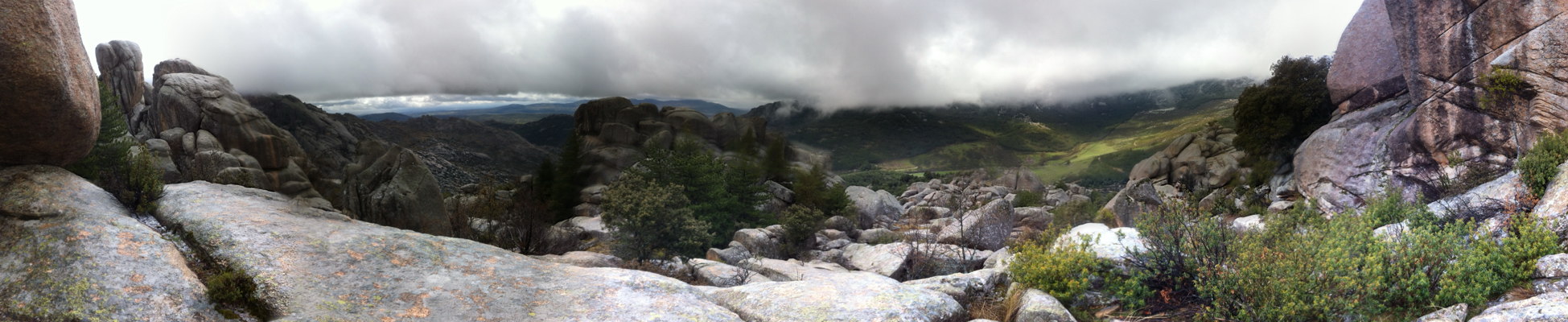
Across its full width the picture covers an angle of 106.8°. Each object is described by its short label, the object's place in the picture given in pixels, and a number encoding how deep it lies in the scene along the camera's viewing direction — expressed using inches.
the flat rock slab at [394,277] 314.5
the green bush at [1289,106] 1444.4
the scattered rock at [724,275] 623.5
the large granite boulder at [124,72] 2100.1
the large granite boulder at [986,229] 1026.1
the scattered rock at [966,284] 435.5
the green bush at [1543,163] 586.6
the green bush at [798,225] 1237.1
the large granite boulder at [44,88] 305.7
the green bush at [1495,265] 337.1
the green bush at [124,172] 418.6
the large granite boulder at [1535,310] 283.9
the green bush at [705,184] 1296.8
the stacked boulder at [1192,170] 1895.9
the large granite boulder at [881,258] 824.3
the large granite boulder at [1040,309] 347.4
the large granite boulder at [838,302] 334.6
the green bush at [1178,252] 402.0
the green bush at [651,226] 809.5
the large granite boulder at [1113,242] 442.3
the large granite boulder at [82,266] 256.2
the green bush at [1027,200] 2187.5
